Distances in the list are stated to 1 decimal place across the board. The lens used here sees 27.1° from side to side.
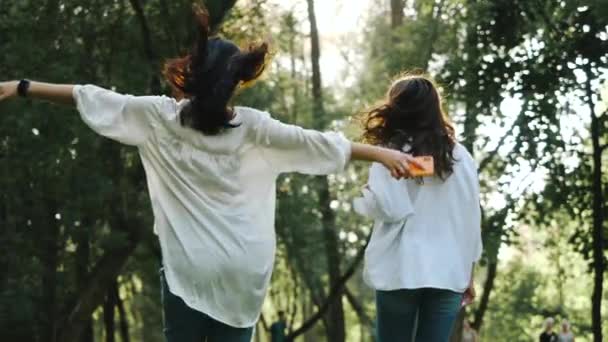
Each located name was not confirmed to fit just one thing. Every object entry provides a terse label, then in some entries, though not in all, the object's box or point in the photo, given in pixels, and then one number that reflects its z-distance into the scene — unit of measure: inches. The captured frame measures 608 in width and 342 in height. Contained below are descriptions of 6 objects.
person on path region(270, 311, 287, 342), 1169.4
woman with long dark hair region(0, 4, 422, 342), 164.9
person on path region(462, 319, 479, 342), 887.2
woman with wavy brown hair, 201.0
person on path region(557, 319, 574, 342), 970.1
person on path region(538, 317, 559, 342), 964.6
